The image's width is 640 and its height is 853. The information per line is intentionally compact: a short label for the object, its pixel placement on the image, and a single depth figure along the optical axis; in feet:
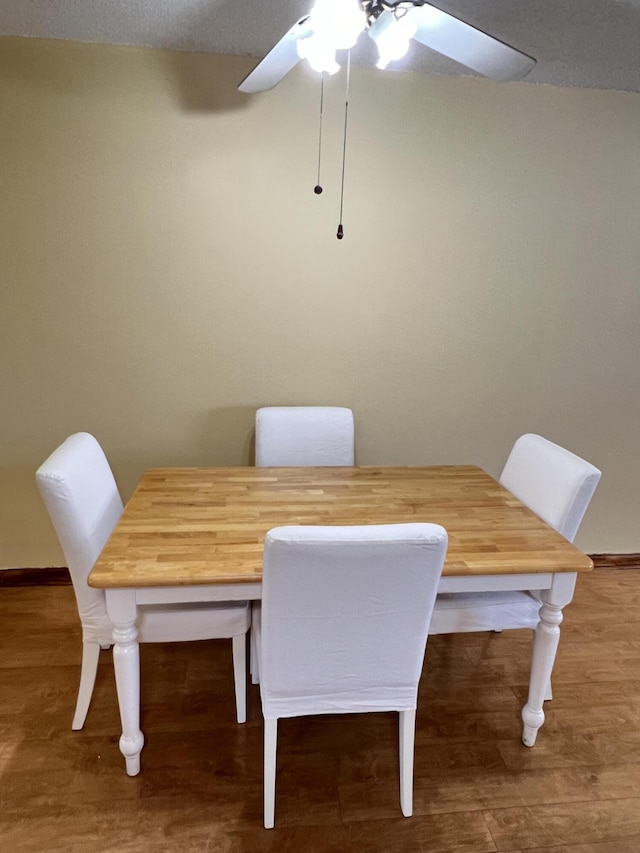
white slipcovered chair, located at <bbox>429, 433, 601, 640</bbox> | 5.28
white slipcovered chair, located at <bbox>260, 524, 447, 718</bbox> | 3.62
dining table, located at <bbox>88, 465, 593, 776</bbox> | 4.35
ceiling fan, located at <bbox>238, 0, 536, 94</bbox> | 4.14
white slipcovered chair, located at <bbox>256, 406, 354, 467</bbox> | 7.20
